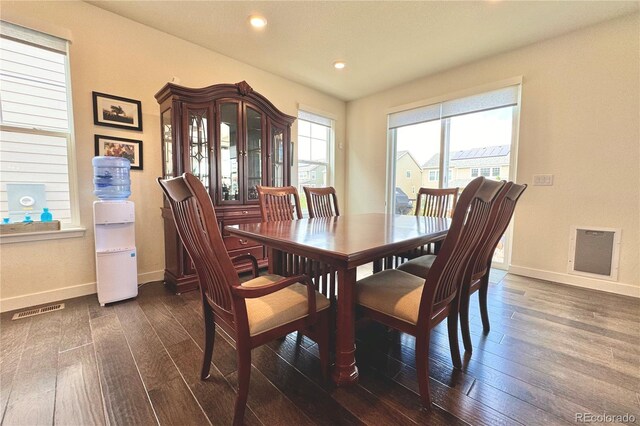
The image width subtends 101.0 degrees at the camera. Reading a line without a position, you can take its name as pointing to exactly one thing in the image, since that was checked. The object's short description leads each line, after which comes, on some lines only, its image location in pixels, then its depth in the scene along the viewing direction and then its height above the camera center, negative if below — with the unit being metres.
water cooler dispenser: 2.21 -0.32
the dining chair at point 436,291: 1.04 -0.47
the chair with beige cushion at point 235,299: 0.98 -0.48
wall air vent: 2.58 -0.54
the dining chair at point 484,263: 1.44 -0.43
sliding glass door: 3.20 +0.74
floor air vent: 2.03 -0.91
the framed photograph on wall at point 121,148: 2.47 +0.47
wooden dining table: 1.15 -0.22
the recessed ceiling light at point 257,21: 2.46 +1.68
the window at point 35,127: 2.13 +0.59
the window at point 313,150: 4.23 +0.80
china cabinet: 2.54 +0.50
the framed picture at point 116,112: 2.44 +0.81
